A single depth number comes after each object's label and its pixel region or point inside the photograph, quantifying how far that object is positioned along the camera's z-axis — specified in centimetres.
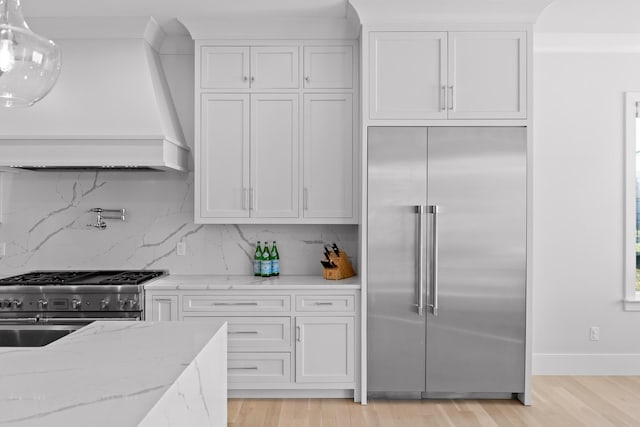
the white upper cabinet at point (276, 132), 393
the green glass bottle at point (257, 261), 417
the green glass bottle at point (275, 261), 414
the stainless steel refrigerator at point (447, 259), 367
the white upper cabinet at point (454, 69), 368
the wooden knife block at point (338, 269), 395
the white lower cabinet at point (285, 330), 373
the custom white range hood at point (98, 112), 355
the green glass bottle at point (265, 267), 410
